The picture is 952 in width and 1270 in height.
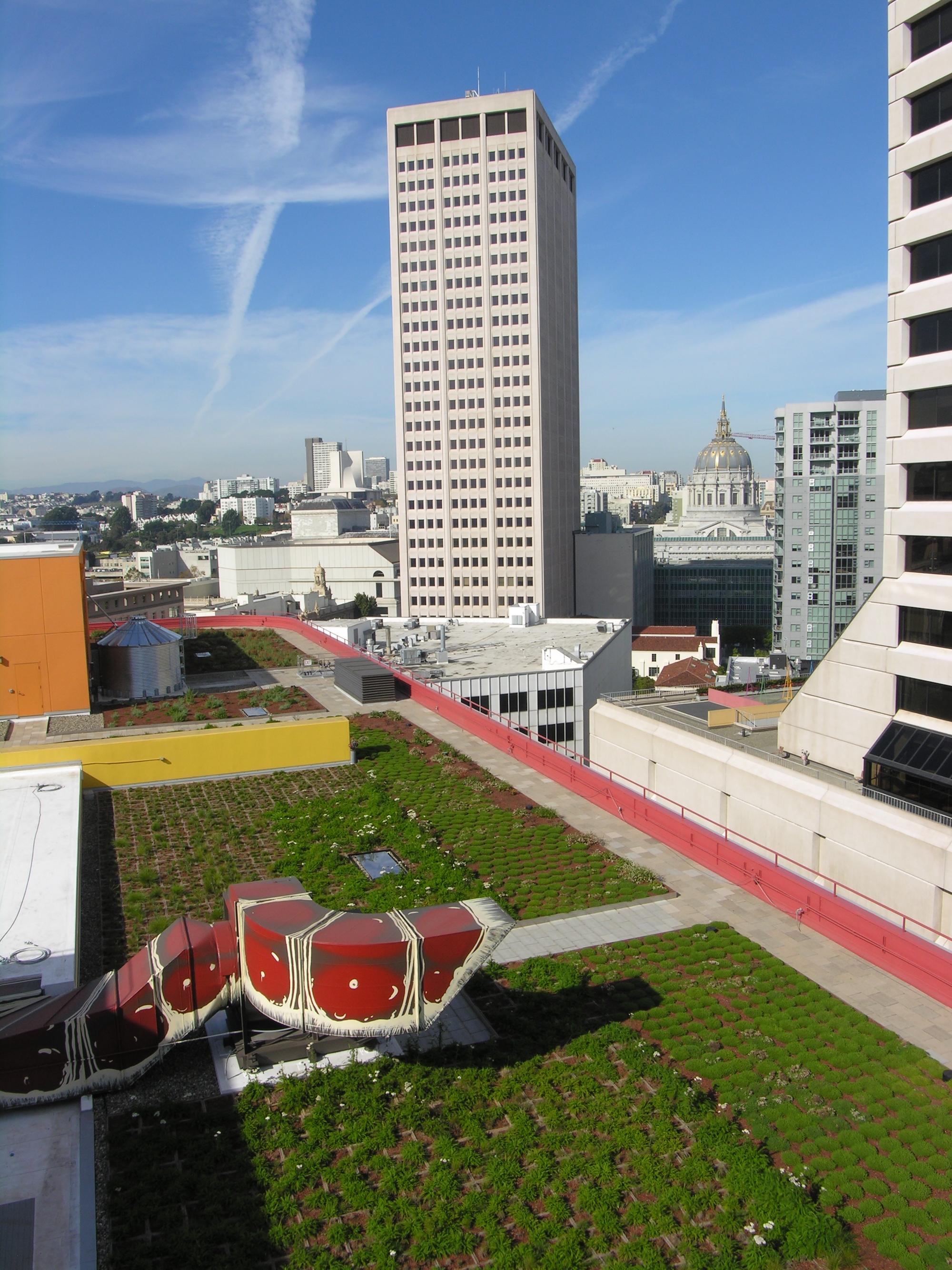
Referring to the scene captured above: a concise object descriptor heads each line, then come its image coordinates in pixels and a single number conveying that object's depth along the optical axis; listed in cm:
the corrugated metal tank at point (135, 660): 3612
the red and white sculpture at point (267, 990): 1195
